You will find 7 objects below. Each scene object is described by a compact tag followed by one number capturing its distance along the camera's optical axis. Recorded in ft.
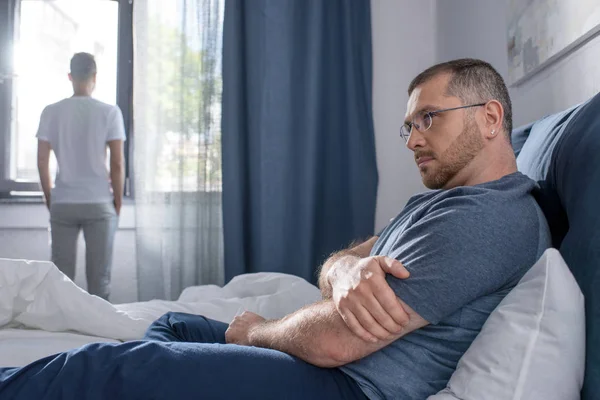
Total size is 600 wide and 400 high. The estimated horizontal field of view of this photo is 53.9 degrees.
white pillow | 2.68
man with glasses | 2.98
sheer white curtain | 10.55
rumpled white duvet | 4.55
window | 10.98
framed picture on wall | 5.10
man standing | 9.34
